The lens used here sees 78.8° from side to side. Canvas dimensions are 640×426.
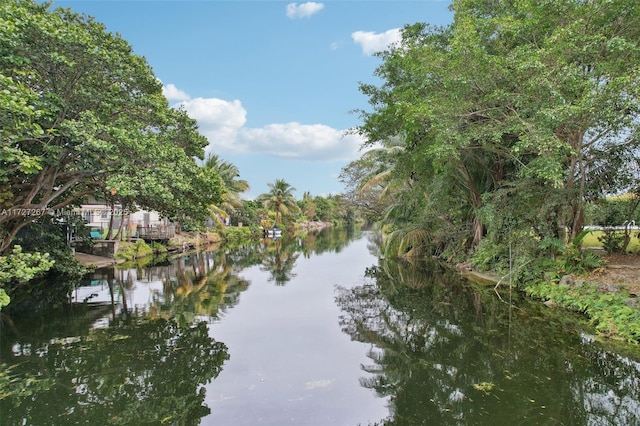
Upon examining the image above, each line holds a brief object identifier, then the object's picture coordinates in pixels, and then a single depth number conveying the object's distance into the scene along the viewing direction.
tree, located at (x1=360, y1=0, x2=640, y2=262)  8.62
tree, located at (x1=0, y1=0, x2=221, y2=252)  8.33
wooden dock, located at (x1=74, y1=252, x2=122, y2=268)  18.39
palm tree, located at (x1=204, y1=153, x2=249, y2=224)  35.88
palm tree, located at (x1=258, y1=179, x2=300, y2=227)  49.06
